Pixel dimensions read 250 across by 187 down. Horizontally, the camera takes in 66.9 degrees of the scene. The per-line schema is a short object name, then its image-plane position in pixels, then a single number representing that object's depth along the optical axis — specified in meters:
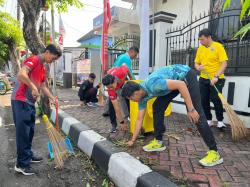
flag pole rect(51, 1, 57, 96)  5.25
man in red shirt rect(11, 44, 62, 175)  2.45
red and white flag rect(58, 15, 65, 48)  7.12
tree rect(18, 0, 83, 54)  4.45
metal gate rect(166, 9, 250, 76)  3.81
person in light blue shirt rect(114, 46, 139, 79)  3.64
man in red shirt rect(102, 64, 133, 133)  2.83
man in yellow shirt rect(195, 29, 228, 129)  3.23
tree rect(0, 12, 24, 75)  10.06
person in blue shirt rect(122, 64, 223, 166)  2.16
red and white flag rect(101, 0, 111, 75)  5.10
